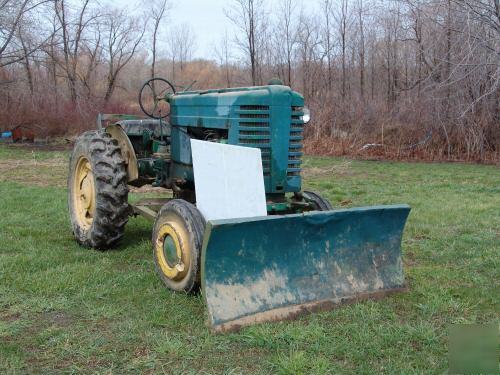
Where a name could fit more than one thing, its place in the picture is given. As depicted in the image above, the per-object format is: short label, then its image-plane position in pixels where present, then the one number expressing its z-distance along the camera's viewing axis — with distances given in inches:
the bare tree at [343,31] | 903.5
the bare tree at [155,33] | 1220.9
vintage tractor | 135.7
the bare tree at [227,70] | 1145.2
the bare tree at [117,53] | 1119.6
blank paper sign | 155.5
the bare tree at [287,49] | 952.9
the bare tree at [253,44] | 973.2
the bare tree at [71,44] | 870.4
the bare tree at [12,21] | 758.5
